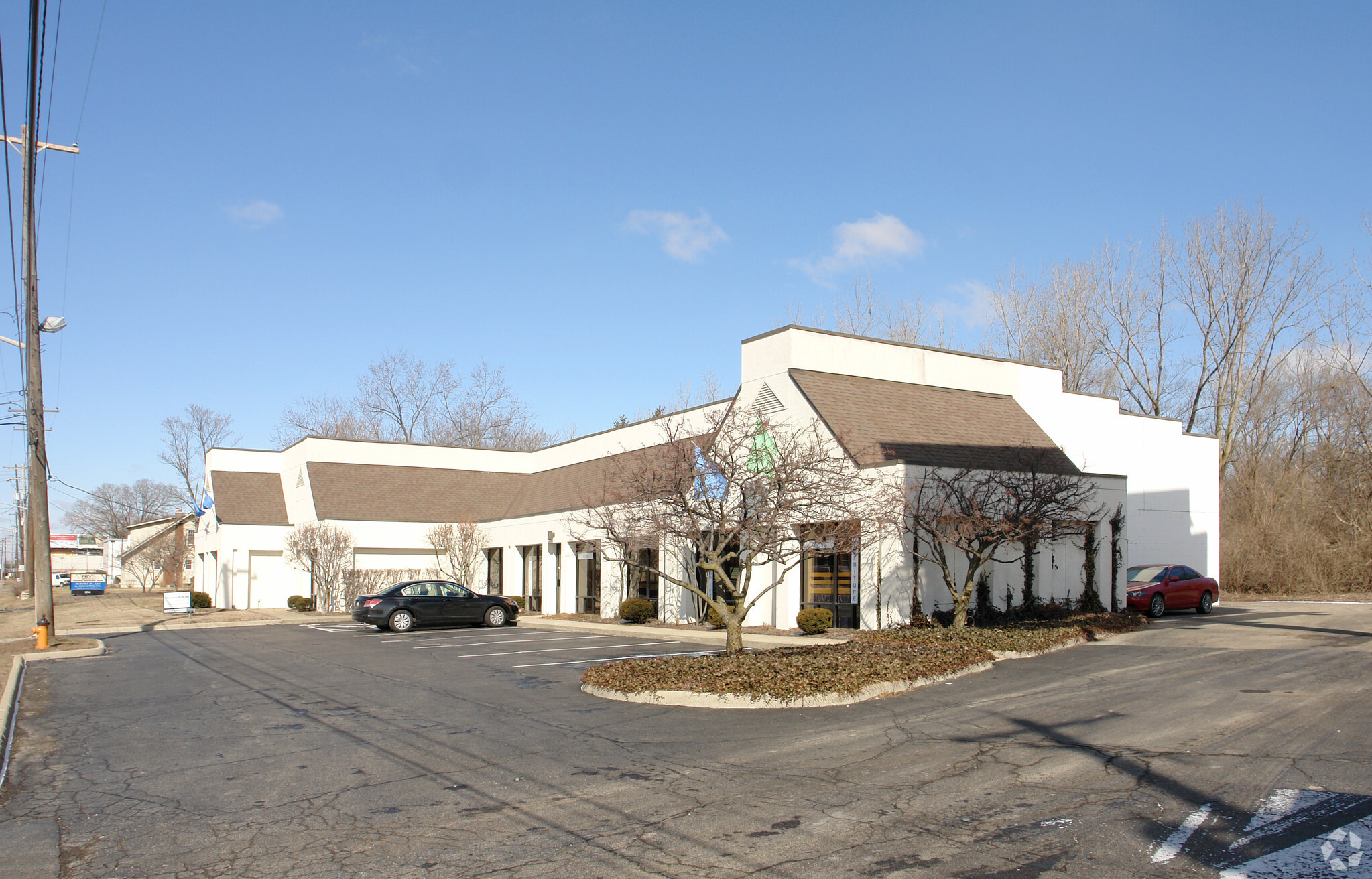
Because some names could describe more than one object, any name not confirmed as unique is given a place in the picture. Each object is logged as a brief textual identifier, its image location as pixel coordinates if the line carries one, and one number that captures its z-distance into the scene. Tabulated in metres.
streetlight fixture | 23.17
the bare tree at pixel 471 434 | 65.19
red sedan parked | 25.44
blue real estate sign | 70.56
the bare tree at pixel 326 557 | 38.69
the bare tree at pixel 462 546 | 39.19
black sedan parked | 26.38
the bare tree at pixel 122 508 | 108.62
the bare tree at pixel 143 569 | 72.69
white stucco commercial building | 23.56
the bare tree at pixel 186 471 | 78.94
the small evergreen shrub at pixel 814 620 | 21.86
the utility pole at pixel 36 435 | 22.31
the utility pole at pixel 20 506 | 74.94
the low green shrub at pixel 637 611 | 28.20
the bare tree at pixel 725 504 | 14.80
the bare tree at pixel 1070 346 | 45.50
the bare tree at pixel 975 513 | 18.97
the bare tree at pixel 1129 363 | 45.34
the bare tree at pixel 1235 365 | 42.62
